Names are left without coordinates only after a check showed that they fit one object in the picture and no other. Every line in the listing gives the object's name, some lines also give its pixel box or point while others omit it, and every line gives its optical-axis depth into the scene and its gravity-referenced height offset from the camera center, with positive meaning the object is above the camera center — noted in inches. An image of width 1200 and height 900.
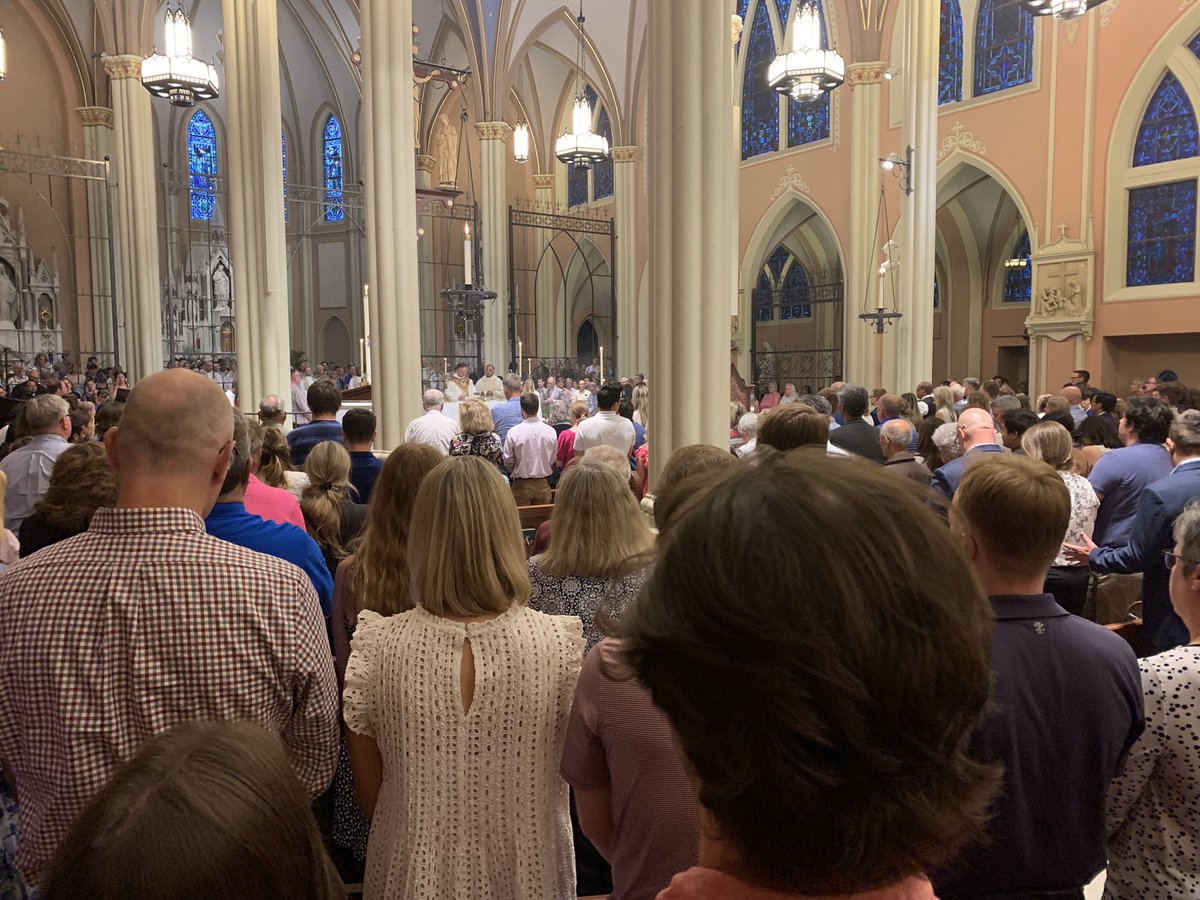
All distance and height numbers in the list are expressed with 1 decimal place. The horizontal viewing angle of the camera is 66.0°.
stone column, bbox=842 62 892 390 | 644.7 +99.8
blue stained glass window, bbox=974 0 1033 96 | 594.2 +204.9
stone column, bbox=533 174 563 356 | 1003.3 +72.1
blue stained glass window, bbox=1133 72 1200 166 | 519.8 +131.2
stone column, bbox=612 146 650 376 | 816.3 +85.8
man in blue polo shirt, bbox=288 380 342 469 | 221.0 -13.5
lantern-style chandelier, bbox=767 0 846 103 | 421.1 +138.4
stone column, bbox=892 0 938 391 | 467.2 +78.4
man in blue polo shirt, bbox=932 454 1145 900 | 64.8 -27.2
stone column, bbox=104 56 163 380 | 556.7 +91.1
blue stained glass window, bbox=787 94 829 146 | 709.3 +187.0
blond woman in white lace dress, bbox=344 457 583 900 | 73.2 -28.4
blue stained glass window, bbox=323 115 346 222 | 1075.9 +241.7
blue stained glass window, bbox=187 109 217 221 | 994.7 +228.5
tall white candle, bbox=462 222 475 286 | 434.9 +49.4
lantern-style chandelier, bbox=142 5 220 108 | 421.4 +139.5
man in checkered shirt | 64.6 -19.3
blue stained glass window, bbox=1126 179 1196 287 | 525.7 +71.2
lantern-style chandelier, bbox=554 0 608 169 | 604.1 +146.2
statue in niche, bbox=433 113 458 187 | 993.5 +231.3
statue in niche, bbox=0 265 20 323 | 750.5 +56.1
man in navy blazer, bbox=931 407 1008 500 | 169.0 -15.2
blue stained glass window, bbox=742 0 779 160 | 744.3 +218.3
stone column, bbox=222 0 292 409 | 344.5 +66.2
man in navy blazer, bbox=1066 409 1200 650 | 140.3 -28.9
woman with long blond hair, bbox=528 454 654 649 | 95.0 -19.3
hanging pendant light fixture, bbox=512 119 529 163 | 653.9 +156.0
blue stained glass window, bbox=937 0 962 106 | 636.7 +211.9
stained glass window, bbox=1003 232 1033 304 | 768.9 +66.9
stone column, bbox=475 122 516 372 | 802.2 +120.2
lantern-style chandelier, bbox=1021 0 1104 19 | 362.0 +138.8
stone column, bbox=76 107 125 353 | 783.1 +124.4
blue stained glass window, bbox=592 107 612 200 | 938.1 +194.9
